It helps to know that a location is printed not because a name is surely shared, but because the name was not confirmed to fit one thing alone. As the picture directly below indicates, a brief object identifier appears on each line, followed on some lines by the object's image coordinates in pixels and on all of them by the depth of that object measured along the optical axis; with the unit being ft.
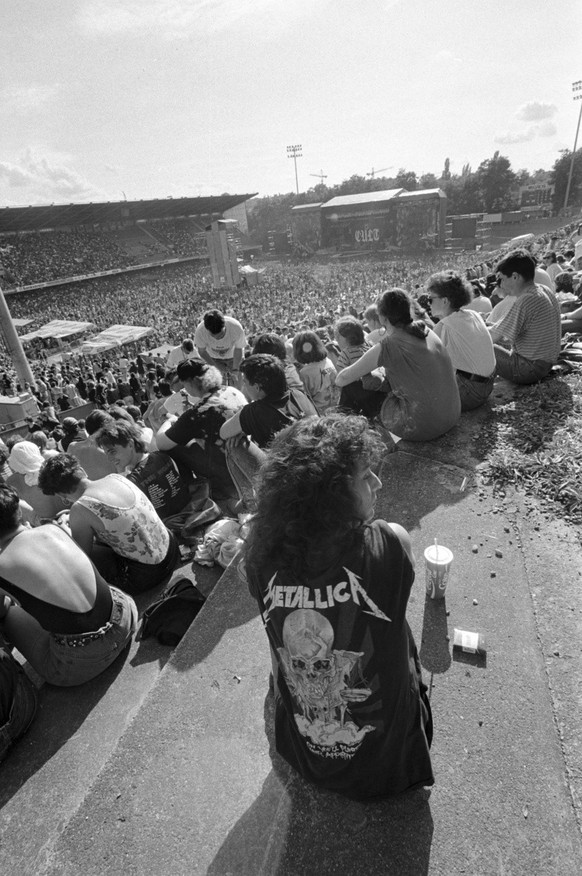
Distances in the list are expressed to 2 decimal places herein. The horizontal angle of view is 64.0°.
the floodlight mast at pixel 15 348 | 50.24
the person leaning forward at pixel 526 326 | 14.20
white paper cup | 7.71
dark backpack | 9.04
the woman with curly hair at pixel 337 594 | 4.30
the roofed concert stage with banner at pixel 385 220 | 152.94
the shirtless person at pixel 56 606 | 7.54
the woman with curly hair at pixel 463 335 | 13.37
